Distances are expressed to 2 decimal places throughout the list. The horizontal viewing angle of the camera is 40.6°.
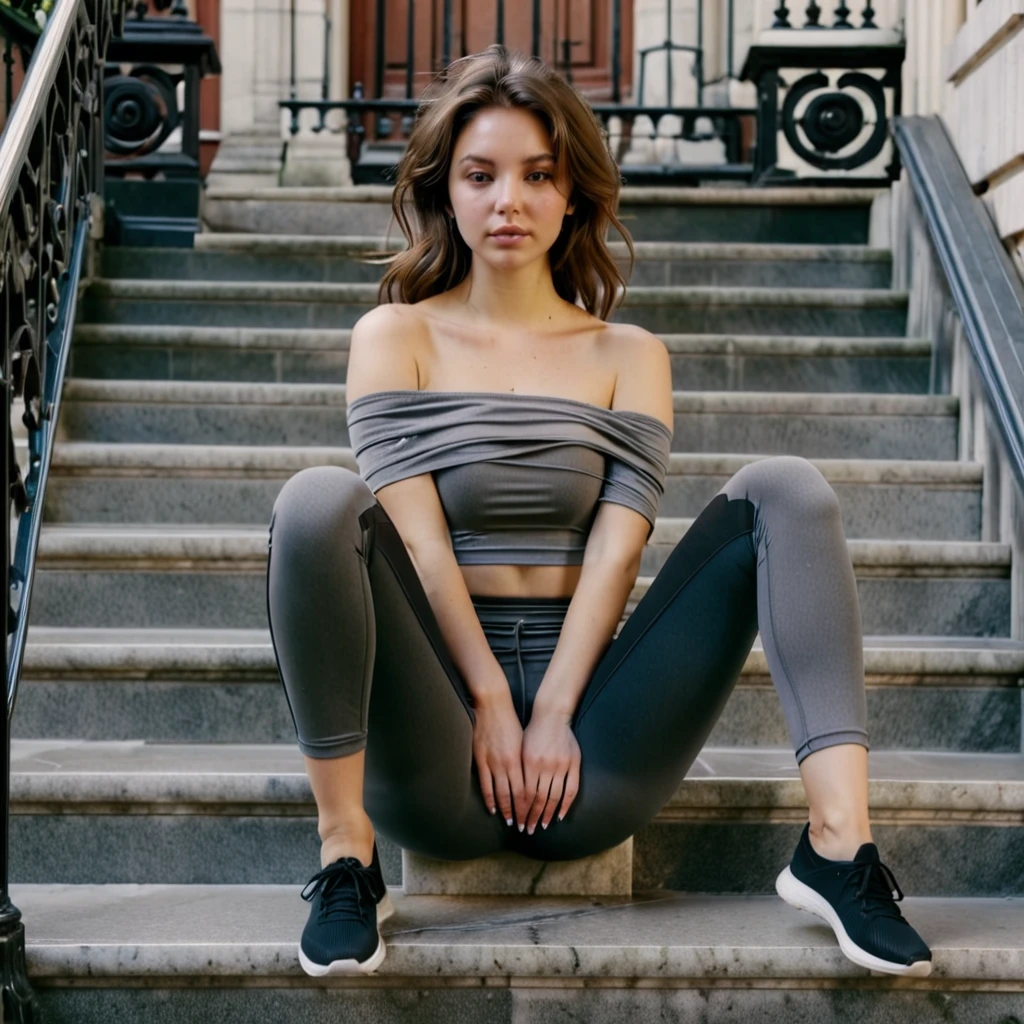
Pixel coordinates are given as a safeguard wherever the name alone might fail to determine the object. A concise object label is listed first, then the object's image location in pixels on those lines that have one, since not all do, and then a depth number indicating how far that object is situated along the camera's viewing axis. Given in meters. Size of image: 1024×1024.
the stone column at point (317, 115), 5.72
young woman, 1.68
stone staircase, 1.77
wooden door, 6.01
